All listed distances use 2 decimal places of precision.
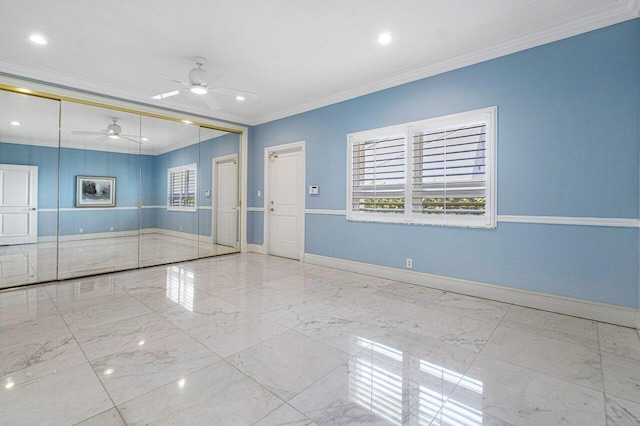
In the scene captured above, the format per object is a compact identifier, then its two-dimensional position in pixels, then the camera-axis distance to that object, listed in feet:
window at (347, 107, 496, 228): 11.30
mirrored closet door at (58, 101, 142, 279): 14.14
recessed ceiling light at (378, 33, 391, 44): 10.34
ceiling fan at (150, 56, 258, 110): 12.14
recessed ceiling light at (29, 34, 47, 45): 10.39
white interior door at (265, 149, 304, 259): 18.56
